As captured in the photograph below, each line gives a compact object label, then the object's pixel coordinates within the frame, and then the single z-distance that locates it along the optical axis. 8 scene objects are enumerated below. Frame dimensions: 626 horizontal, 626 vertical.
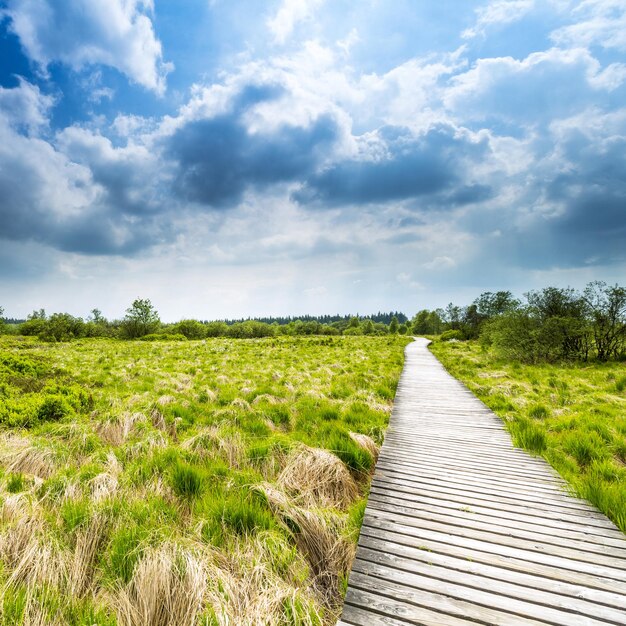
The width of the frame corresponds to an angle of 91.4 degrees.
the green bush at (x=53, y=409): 7.11
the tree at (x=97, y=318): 77.01
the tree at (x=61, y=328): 44.59
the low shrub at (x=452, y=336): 49.67
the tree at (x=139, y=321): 63.06
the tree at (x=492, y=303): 44.53
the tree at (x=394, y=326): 100.95
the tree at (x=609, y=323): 17.75
